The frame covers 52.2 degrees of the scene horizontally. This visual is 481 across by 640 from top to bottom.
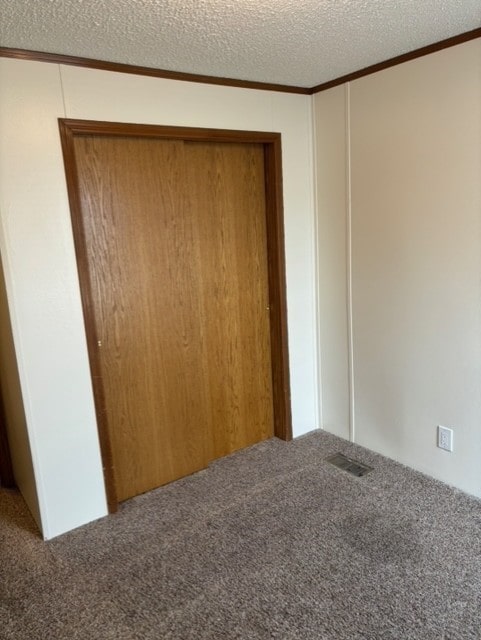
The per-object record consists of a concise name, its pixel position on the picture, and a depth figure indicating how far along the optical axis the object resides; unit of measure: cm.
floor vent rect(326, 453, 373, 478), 291
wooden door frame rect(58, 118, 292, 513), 235
